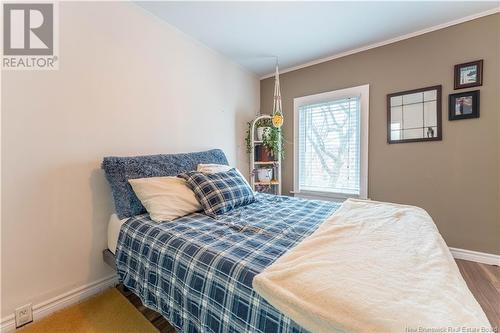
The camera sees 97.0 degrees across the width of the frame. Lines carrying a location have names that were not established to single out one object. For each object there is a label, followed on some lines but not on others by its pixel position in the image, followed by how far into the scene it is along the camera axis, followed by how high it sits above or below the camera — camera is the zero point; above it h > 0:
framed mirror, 2.26 +0.50
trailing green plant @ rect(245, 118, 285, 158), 2.97 +0.31
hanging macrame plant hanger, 2.78 +0.66
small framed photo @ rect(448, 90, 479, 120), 2.08 +0.54
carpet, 1.38 -1.04
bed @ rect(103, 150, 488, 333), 0.72 -0.42
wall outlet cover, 1.38 -0.97
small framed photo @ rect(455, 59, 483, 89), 2.05 +0.83
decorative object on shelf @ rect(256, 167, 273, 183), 2.99 -0.17
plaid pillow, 1.71 -0.23
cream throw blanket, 0.61 -0.42
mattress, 1.63 -0.51
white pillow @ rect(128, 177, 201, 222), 1.55 -0.26
